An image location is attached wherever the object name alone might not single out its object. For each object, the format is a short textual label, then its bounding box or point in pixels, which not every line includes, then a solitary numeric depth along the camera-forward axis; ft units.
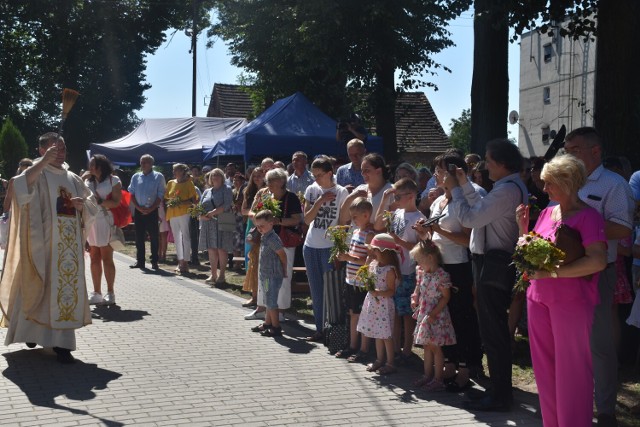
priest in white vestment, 27.12
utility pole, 131.95
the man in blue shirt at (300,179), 40.82
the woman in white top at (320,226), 30.55
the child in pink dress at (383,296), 25.84
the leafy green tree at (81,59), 157.48
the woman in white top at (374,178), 28.63
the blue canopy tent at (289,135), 54.80
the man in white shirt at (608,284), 19.53
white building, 152.56
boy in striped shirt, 27.40
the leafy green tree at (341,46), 73.26
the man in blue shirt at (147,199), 52.47
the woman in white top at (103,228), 37.58
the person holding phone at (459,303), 24.00
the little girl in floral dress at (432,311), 23.75
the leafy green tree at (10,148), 131.64
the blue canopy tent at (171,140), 77.71
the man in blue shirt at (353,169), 33.32
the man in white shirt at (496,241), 21.42
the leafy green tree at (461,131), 250.98
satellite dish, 70.94
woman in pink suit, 17.72
